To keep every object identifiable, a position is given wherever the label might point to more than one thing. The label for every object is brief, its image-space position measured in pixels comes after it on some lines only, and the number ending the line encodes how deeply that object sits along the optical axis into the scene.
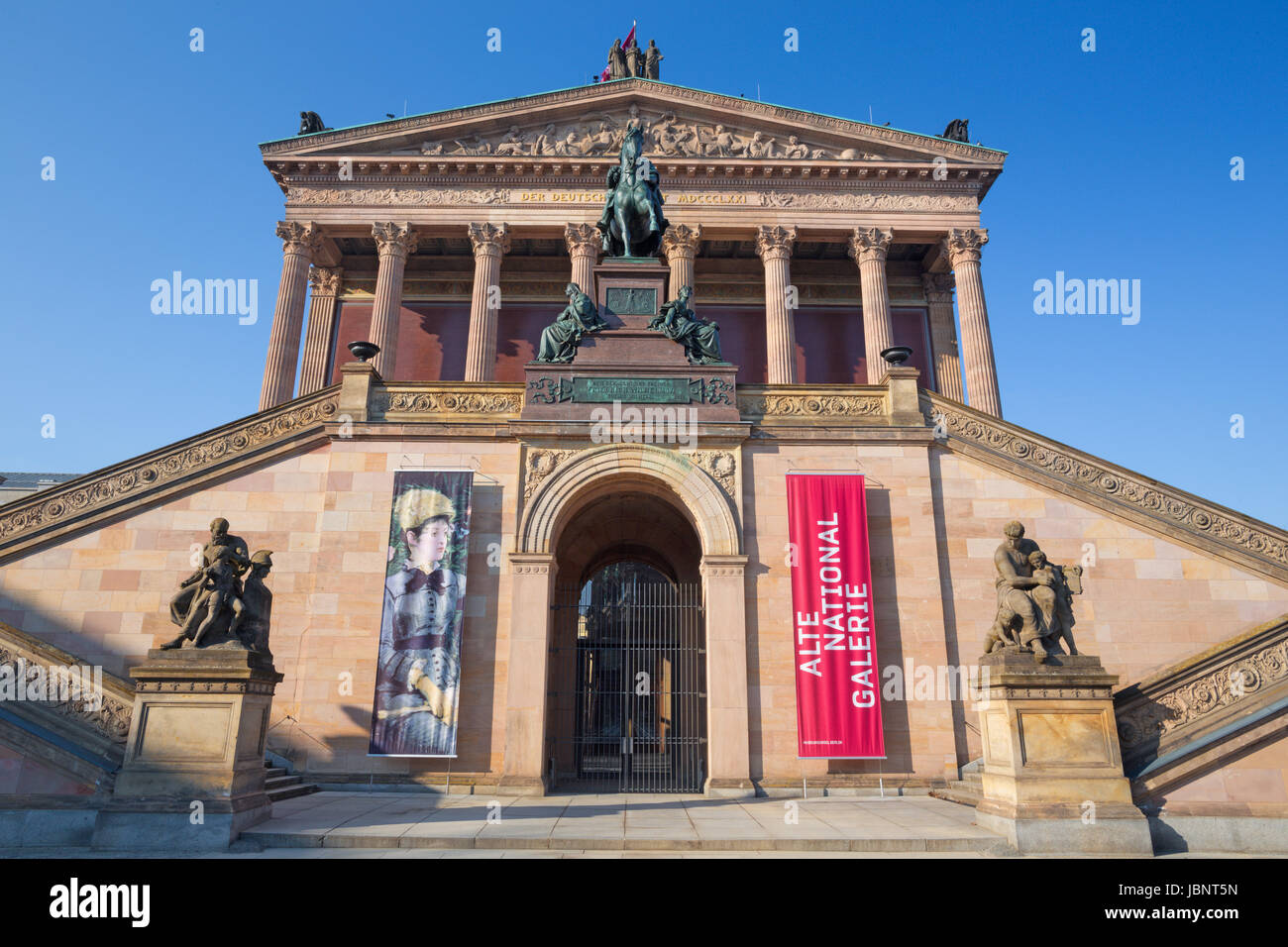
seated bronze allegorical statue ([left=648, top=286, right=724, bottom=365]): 18.12
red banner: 15.53
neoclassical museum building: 15.44
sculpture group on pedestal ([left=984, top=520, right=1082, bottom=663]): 11.20
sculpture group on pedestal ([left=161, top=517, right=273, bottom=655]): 11.34
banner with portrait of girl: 15.38
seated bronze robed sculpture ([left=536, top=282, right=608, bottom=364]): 18.05
